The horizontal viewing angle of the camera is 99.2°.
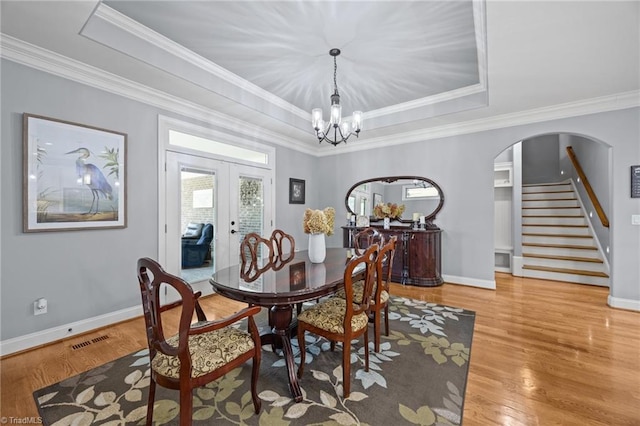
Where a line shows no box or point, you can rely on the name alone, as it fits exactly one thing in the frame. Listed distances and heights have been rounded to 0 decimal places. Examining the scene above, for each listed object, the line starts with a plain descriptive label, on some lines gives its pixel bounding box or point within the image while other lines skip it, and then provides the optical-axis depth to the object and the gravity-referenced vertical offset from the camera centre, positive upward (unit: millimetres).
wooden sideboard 4141 -711
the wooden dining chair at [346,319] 1696 -732
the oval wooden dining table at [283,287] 1634 -484
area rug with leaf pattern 1563 -1179
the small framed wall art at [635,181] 3188 +363
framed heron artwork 2344 +329
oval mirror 4523 +280
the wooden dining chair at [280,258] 2413 -465
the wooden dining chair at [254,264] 2056 -473
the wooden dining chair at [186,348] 1222 -729
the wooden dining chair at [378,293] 2000 -712
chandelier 2774 +1013
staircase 4410 -531
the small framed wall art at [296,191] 5188 +402
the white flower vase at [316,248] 2418 -327
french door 3375 +88
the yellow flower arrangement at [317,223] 2287 -97
